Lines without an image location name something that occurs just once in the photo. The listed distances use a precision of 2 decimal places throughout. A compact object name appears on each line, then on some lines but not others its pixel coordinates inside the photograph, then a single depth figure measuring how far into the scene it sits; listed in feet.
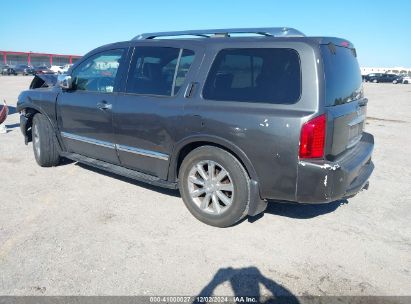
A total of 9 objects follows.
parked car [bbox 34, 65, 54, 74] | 148.99
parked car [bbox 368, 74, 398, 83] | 176.80
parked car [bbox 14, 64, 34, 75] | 153.28
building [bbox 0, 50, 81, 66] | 198.39
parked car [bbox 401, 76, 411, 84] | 178.40
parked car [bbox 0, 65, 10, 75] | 148.46
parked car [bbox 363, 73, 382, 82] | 180.23
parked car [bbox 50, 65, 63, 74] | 163.22
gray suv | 9.96
